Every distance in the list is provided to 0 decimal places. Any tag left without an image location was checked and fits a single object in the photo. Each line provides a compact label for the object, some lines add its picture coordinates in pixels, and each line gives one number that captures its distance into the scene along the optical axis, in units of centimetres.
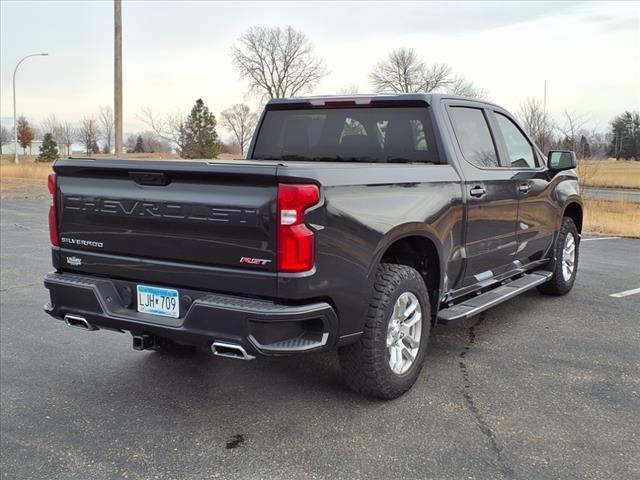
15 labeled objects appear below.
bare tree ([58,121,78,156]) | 7725
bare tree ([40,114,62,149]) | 7944
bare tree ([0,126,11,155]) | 9229
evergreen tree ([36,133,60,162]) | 5847
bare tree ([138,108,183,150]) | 4978
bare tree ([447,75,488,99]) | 5850
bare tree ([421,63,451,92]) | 6400
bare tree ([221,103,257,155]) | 6888
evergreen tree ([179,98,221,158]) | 5053
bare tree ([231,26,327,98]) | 6712
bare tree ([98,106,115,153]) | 6981
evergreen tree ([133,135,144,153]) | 7781
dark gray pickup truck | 307
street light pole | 4497
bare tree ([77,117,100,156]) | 6211
